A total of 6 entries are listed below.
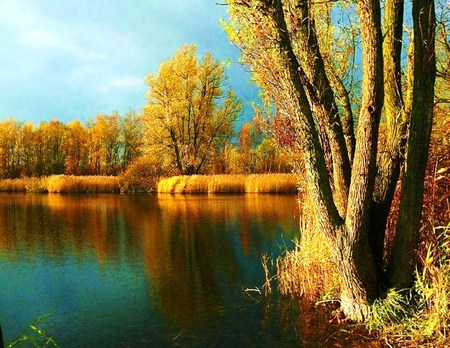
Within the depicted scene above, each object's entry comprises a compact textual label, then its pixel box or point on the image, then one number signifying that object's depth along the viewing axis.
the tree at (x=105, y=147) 44.16
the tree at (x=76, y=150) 44.34
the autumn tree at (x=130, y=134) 44.09
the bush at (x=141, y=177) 28.84
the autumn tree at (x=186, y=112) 29.16
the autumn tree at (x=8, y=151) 43.31
